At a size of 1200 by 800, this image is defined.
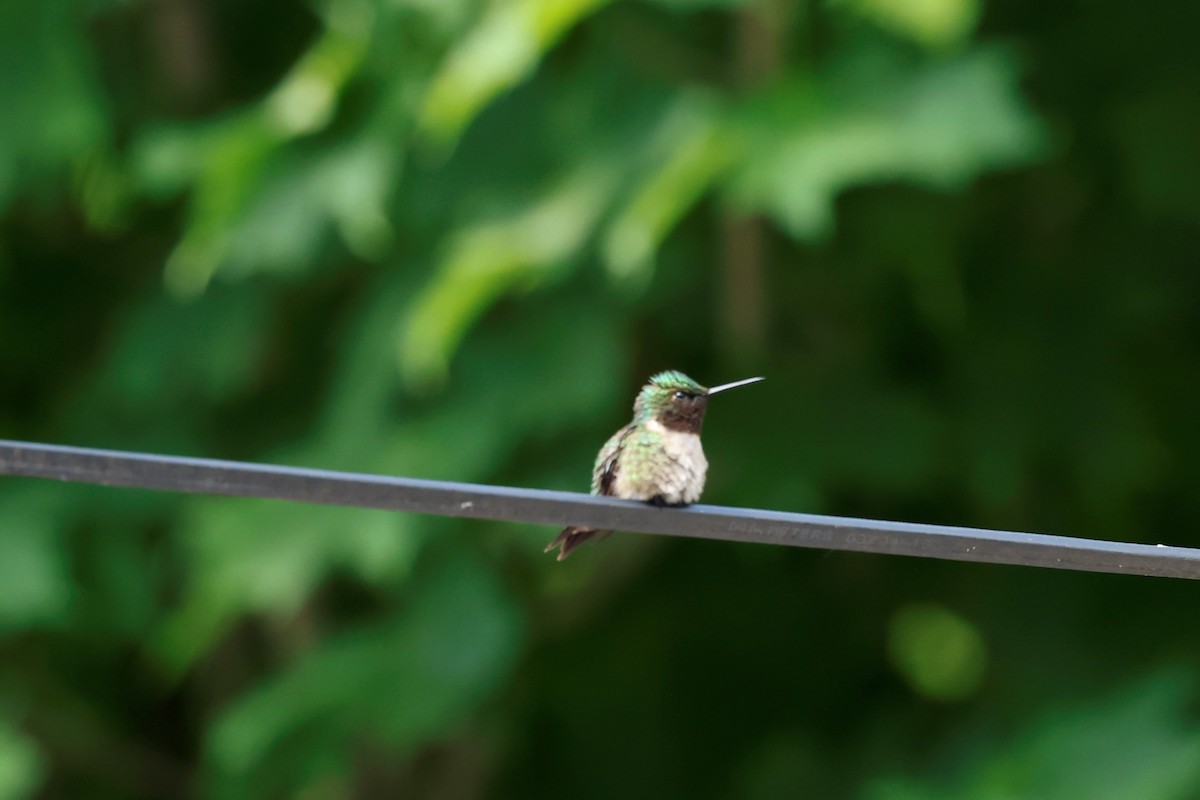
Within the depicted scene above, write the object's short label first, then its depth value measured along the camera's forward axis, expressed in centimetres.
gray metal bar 518
